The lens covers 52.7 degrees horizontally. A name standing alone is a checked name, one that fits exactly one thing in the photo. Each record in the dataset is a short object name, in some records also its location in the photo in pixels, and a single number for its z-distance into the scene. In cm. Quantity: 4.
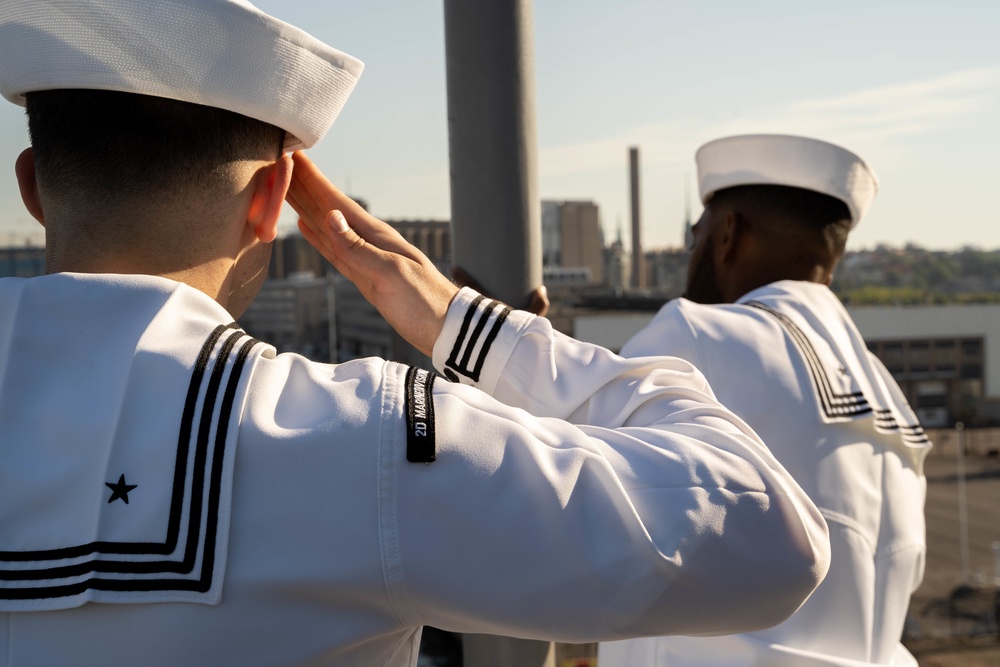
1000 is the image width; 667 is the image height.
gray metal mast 223
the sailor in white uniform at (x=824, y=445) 268
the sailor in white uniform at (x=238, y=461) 119
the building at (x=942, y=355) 5881
